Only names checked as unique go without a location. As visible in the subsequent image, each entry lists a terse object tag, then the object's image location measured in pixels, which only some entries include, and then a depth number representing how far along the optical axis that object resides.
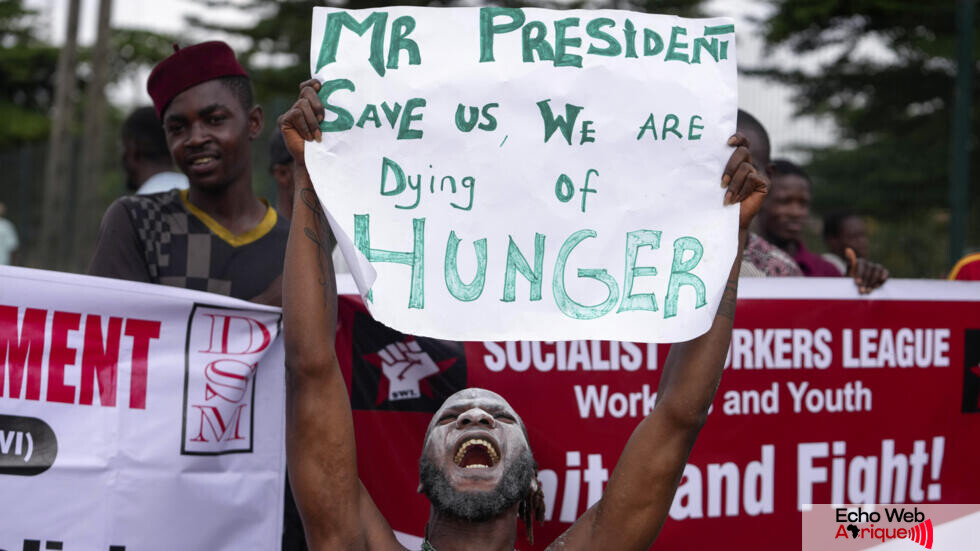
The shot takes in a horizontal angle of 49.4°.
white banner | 3.26
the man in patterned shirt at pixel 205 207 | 3.50
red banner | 3.63
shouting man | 2.84
